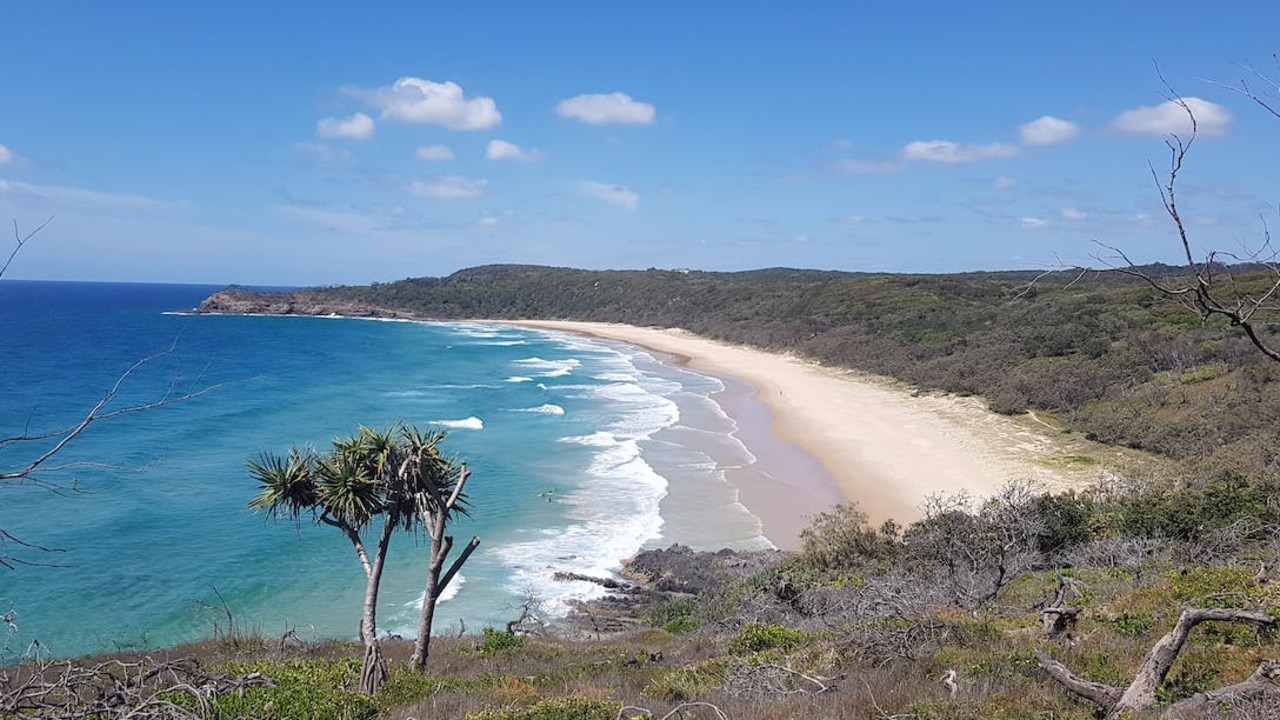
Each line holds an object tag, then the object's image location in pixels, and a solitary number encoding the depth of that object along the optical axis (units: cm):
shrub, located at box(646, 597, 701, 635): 1625
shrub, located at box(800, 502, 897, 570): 1895
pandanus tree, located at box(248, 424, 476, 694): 1120
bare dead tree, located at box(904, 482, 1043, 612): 1312
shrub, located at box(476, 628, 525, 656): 1312
